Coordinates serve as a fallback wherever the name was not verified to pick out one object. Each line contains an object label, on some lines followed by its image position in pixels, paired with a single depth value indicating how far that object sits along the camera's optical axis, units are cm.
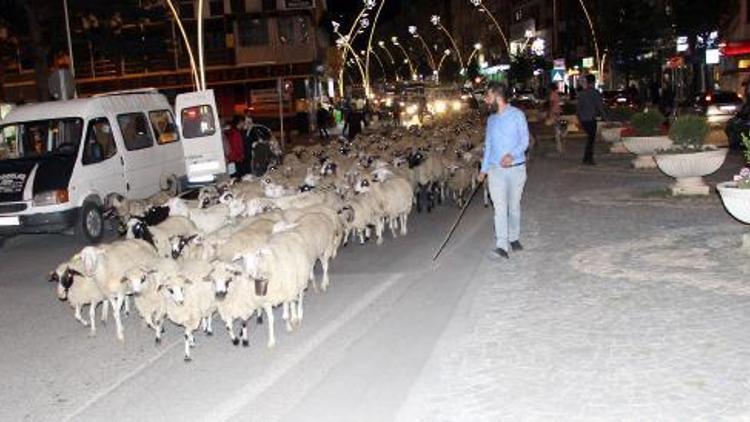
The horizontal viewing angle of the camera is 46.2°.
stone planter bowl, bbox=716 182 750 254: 945
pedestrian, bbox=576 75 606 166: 2006
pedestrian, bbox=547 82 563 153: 2448
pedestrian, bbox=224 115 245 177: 2291
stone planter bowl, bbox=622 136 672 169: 1845
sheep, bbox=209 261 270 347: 812
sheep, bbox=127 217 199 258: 1105
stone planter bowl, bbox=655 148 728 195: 1410
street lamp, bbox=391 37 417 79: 12114
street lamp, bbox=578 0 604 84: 6462
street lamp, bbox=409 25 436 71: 12144
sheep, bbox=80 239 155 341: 900
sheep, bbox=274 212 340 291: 970
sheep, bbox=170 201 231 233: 1247
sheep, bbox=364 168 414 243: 1341
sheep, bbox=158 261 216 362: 797
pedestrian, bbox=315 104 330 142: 4272
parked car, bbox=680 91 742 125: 3331
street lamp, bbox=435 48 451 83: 11889
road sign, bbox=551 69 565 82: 6599
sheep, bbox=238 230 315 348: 814
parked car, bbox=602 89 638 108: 4656
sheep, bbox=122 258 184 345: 838
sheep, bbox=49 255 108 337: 906
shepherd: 1035
